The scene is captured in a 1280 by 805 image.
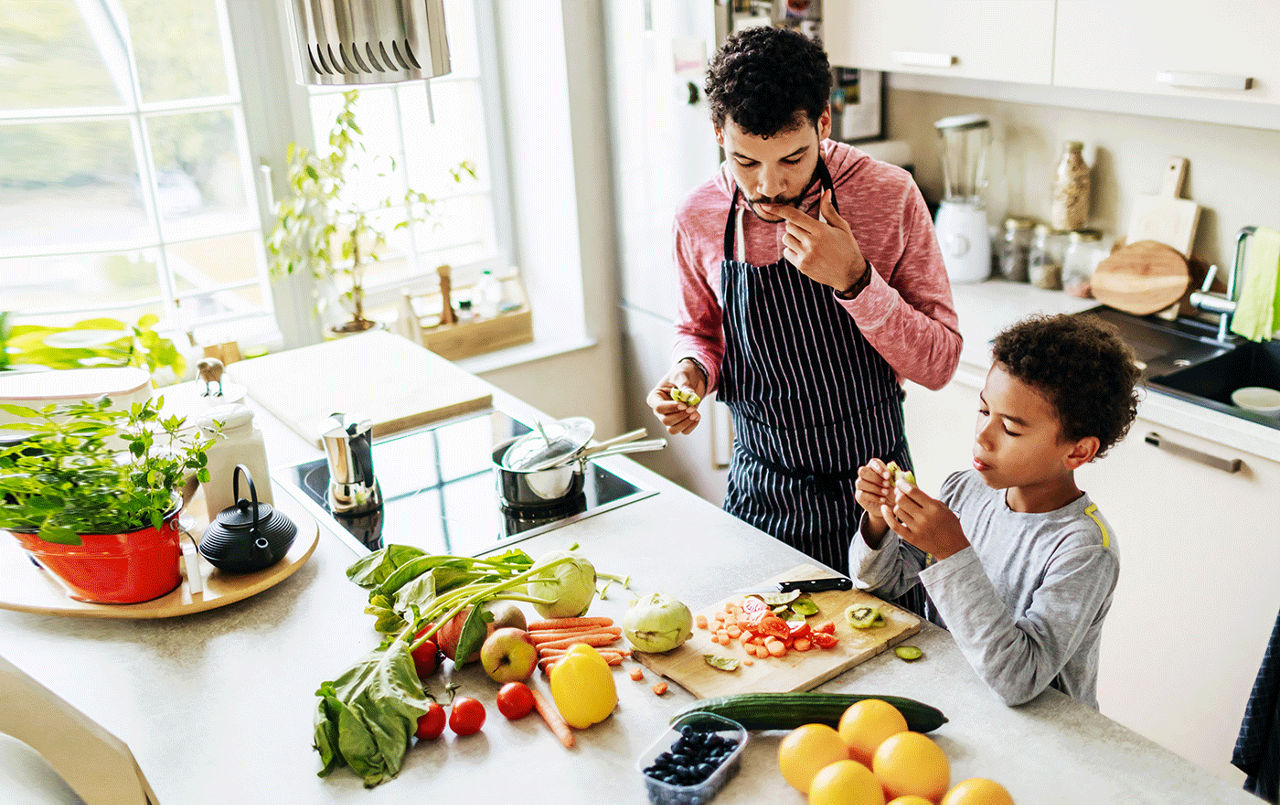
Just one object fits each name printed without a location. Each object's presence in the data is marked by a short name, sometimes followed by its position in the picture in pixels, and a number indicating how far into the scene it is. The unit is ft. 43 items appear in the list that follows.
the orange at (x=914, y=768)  3.67
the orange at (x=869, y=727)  3.87
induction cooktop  5.98
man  5.20
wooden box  10.63
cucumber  4.08
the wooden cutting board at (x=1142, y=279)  8.48
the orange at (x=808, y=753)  3.80
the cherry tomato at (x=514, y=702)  4.39
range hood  4.52
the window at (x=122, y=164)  9.14
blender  9.66
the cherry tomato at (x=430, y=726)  4.29
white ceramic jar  5.83
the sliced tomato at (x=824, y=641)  4.57
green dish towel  7.64
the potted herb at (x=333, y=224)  9.75
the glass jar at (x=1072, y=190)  9.10
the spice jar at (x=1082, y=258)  9.18
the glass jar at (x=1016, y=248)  9.65
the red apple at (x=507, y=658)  4.56
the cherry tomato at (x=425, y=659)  4.66
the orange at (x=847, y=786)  3.60
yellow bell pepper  4.24
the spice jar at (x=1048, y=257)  9.45
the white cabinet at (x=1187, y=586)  7.07
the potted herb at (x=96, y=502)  4.97
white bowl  7.67
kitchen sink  7.71
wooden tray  5.29
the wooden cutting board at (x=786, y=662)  4.37
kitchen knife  5.00
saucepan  6.02
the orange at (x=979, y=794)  3.50
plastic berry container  3.75
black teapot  5.41
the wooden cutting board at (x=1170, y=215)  8.53
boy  4.20
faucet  7.92
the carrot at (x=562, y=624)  4.84
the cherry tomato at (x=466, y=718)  4.29
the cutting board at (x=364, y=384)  7.45
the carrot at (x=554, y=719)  4.24
